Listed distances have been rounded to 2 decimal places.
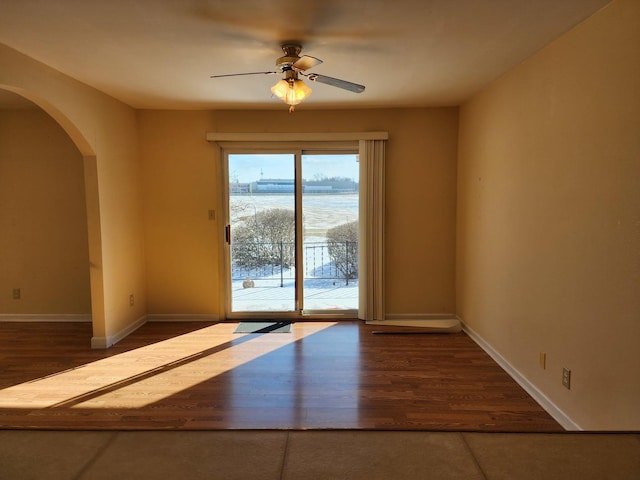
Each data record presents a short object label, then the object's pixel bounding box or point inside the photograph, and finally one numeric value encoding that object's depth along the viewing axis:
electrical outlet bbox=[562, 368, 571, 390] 2.51
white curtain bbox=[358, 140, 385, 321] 4.63
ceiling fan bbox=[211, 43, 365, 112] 2.66
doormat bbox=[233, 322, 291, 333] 4.43
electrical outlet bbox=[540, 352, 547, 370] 2.80
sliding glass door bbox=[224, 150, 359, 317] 4.80
